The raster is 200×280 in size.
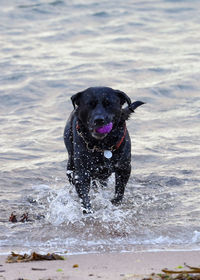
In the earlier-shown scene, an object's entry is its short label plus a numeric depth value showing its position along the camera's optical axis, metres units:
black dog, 9.90
